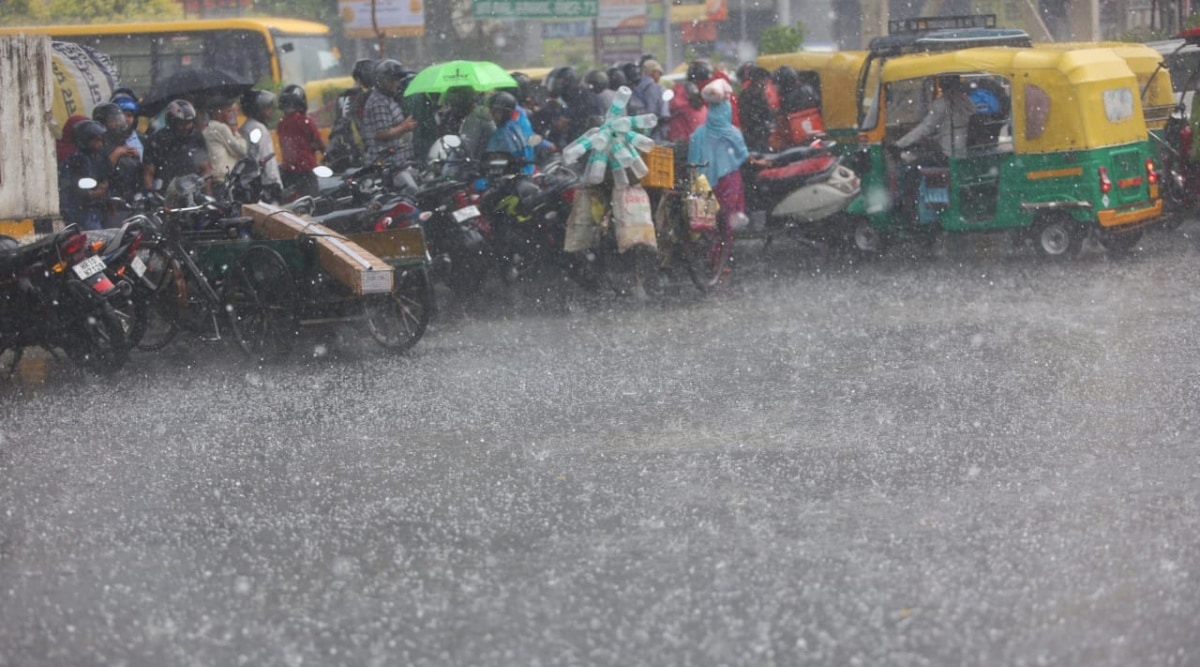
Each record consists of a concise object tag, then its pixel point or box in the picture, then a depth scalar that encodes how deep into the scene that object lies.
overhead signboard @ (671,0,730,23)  45.50
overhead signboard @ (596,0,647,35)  43.41
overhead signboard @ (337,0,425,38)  38.84
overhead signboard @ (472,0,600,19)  32.66
